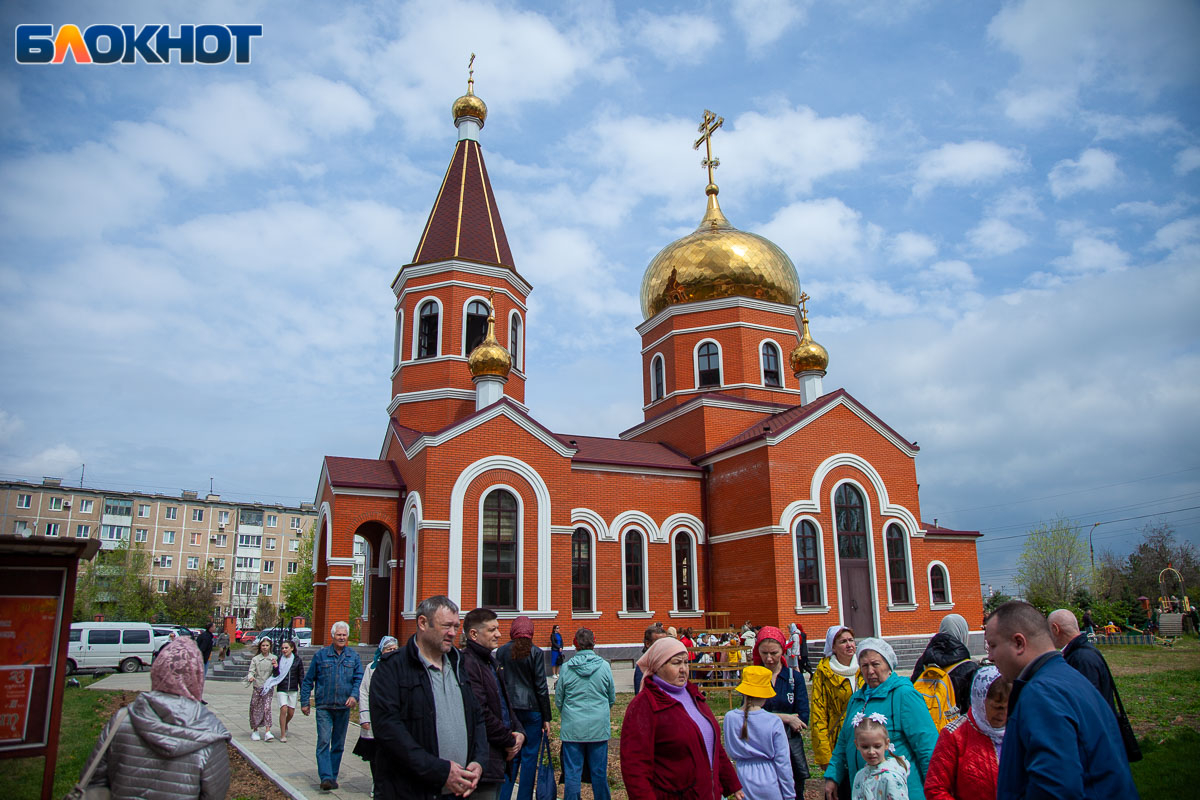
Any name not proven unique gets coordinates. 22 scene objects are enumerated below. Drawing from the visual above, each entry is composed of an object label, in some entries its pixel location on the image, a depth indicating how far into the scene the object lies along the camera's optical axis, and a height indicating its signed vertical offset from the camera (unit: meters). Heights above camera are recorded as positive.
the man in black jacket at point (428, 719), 3.89 -0.60
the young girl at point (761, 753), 4.52 -0.89
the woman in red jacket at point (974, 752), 3.51 -0.73
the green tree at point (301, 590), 45.59 +0.46
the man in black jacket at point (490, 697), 4.56 -0.64
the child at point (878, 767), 3.88 -0.85
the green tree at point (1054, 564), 39.16 +0.75
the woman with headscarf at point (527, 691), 6.25 -0.73
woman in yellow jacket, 5.30 -0.67
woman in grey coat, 3.43 -0.59
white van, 23.03 -1.23
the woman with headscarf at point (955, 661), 4.67 -0.44
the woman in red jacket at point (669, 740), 3.79 -0.69
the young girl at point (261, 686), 10.10 -1.07
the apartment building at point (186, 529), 49.12 +4.54
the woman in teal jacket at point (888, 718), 4.05 -0.66
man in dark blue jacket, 2.60 -0.50
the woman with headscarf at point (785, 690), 5.39 -0.69
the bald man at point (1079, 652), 4.94 -0.43
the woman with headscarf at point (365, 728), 5.70 -0.99
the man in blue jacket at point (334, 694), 7.41 -0.89
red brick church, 17.58 +2.31
